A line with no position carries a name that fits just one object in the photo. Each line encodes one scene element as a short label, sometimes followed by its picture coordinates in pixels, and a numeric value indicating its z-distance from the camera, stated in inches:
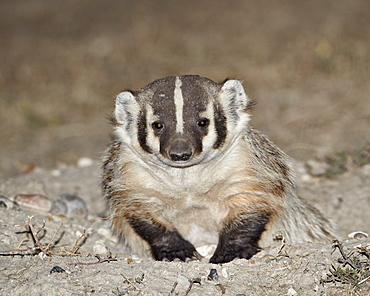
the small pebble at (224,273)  215.0
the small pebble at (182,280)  205.3
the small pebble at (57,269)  212.4
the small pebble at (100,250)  273.7
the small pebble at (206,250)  269.6
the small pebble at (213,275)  211.3
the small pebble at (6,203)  291.2
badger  235.8
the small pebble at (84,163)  417.3
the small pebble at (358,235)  284.4
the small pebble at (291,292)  201.8
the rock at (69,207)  313.2
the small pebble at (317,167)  384.5
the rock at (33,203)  312.8
